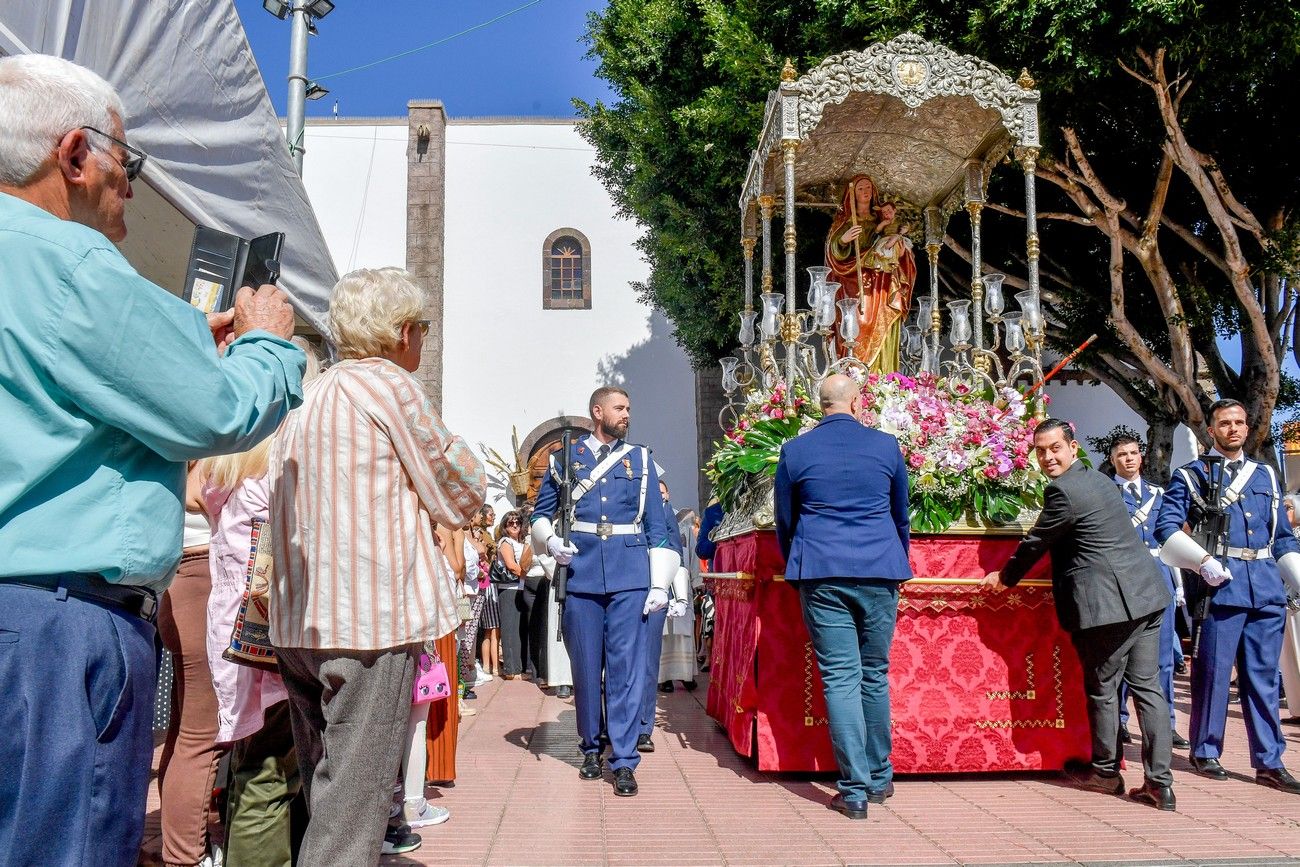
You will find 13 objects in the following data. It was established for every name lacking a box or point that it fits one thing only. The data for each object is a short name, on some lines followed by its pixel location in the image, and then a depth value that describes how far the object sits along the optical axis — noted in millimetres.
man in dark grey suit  5047
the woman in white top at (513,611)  11625
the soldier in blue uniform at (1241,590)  5375
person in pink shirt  3221
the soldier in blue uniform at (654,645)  5965
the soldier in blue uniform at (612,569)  5527
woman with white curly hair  2600
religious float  5488
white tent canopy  3453
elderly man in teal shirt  1616
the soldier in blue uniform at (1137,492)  6754
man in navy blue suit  4844
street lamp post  9688
